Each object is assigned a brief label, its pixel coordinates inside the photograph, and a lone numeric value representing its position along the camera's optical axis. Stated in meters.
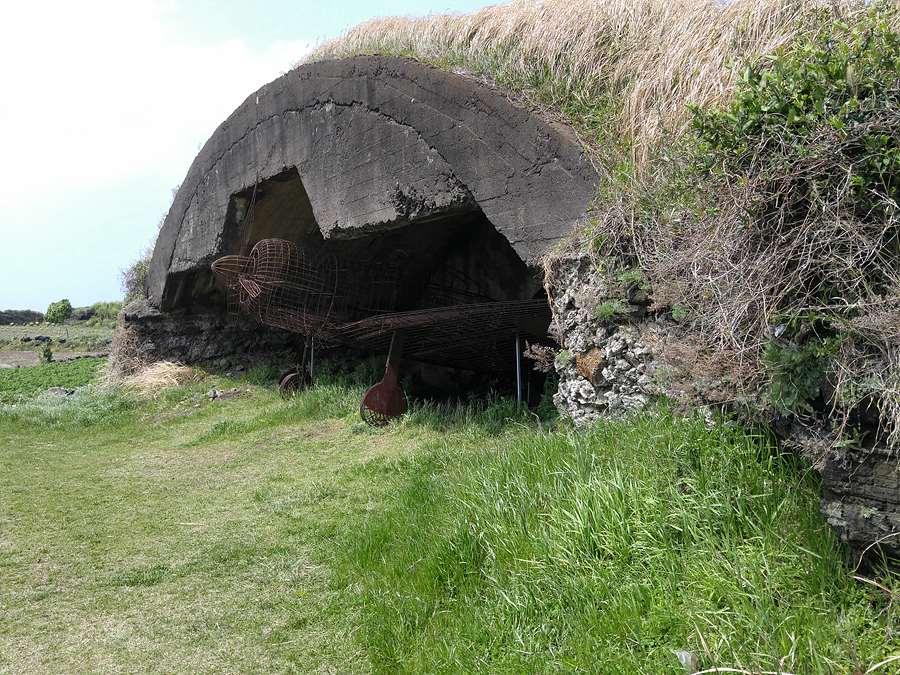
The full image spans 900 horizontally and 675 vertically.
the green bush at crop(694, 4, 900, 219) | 2.78
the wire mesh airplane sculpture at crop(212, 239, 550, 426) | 7.12
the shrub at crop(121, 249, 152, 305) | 16.07
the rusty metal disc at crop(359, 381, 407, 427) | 7.16
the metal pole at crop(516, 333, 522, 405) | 6.51
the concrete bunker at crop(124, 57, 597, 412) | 5.61
